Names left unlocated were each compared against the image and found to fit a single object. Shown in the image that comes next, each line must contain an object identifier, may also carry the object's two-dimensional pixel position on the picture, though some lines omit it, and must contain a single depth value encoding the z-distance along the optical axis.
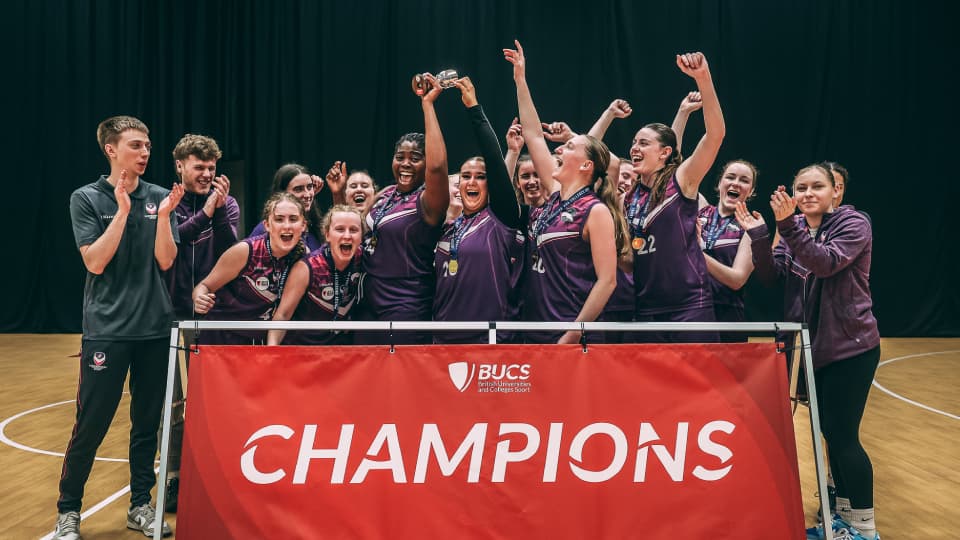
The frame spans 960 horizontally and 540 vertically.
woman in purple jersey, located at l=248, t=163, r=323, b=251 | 4.64
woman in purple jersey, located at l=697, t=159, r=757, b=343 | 4.12
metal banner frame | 2.73
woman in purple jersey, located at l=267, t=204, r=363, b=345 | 3.75
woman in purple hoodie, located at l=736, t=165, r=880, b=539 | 3.28
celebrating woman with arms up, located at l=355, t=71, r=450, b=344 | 3.68
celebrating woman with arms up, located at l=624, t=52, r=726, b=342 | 3.62
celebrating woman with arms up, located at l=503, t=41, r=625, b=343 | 3.32
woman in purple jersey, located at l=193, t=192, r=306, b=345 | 3.74
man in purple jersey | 4.29
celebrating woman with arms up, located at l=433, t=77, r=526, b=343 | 3.54
